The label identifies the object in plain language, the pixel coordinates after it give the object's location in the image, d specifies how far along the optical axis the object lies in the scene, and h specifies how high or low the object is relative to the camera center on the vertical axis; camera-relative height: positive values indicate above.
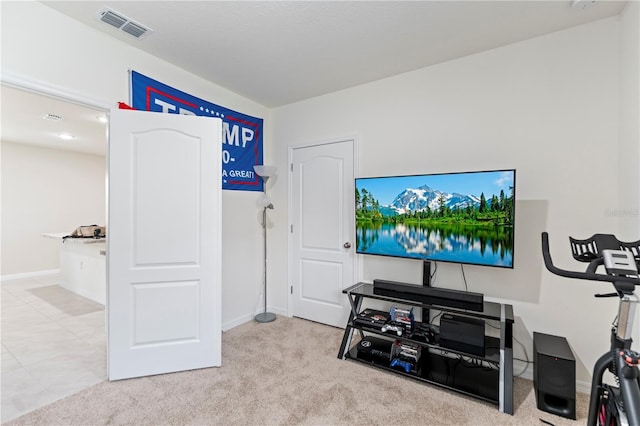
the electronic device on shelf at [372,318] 2.48 -0.92
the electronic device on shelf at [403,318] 2.39 -0.88
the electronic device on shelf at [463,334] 2.10 -0.89
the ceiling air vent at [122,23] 2.00 +1.36
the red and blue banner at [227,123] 2.48 +0.95
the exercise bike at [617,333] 1.10 -0.49
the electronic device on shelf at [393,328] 2.34 -0.94
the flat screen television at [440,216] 2.12 -0.03
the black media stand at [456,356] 1.94 -1.11
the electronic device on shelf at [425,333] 2.23 -0.95
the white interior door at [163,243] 2.21 -0.25
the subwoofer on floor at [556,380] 1.82 -1.06
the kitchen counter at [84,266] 4.10 -0.81
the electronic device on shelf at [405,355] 2.35 -1.18
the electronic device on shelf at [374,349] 2.51 -1.22
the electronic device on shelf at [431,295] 2.16 -0.65
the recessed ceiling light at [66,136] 4.80 +1.28
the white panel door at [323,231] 3.18 -0.20
